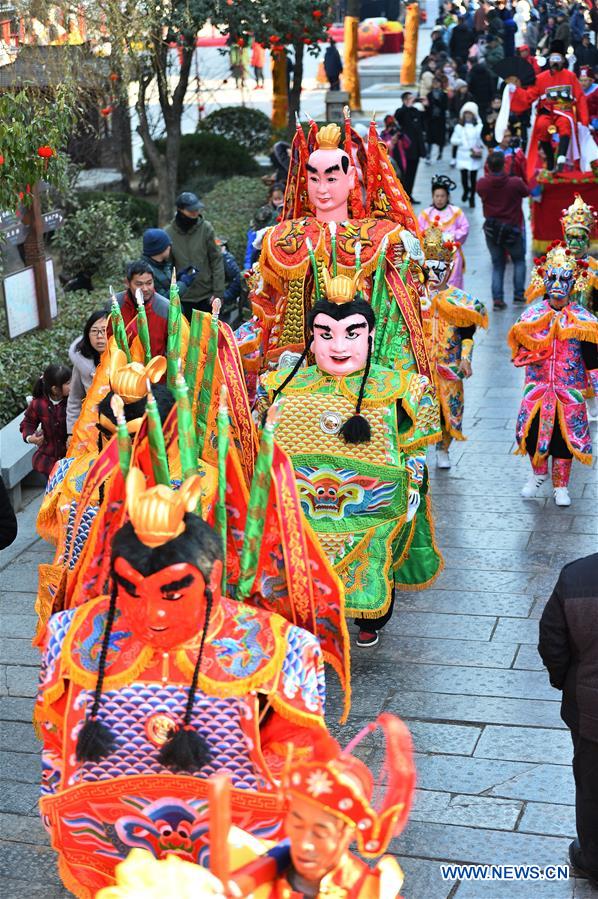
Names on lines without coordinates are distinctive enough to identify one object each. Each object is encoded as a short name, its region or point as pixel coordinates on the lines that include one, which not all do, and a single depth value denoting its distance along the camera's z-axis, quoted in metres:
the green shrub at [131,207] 14.96
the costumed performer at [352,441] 5.90
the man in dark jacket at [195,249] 9.93
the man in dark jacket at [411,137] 16.69
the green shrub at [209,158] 18.20
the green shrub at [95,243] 13.26
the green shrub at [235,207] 14.11
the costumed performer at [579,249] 8.21
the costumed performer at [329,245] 7.05
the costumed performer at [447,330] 8.68
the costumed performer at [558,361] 7.92
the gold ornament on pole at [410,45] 28.42
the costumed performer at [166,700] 3.62
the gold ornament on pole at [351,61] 24.14
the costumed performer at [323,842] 3.08
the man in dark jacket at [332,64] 23.28
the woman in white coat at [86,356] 7.19
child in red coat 7.61
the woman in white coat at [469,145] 17.69
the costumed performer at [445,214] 10.40
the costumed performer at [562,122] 14.94
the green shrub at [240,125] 19.55
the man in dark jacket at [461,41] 25.92
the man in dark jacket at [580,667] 4.29
